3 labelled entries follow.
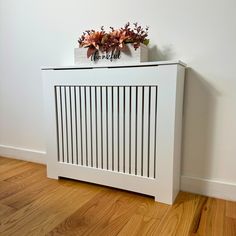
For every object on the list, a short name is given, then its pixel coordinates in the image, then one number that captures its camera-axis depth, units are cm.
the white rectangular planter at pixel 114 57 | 117
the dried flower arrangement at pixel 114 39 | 117
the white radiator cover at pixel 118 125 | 112
